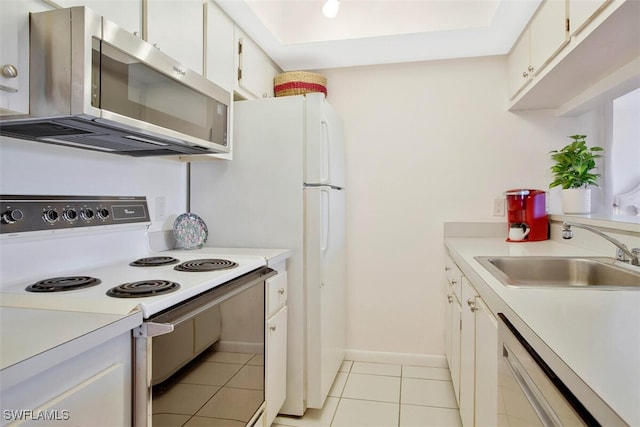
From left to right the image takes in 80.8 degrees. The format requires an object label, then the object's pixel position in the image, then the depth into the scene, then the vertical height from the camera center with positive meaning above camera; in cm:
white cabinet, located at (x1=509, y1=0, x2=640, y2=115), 136 +69
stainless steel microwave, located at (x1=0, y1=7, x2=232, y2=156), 99 +36
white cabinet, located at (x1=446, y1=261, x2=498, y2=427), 116 -55
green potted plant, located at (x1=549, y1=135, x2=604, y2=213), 216 +22
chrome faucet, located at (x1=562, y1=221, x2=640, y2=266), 140 -15
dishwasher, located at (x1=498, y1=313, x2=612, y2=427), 61 -35
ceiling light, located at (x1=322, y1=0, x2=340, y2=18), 190 +105
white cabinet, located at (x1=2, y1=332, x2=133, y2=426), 66 -37
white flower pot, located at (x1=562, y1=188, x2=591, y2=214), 219 +8
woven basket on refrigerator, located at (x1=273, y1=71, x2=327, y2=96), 253 +87
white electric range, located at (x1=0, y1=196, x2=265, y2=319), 101 -21
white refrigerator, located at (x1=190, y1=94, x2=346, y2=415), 201 +4
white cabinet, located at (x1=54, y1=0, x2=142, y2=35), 112 +65
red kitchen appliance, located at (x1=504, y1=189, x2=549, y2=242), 231 -2
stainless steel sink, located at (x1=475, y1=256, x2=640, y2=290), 160 -25
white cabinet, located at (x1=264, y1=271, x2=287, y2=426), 172 -66
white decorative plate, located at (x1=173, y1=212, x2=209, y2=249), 195 -11
